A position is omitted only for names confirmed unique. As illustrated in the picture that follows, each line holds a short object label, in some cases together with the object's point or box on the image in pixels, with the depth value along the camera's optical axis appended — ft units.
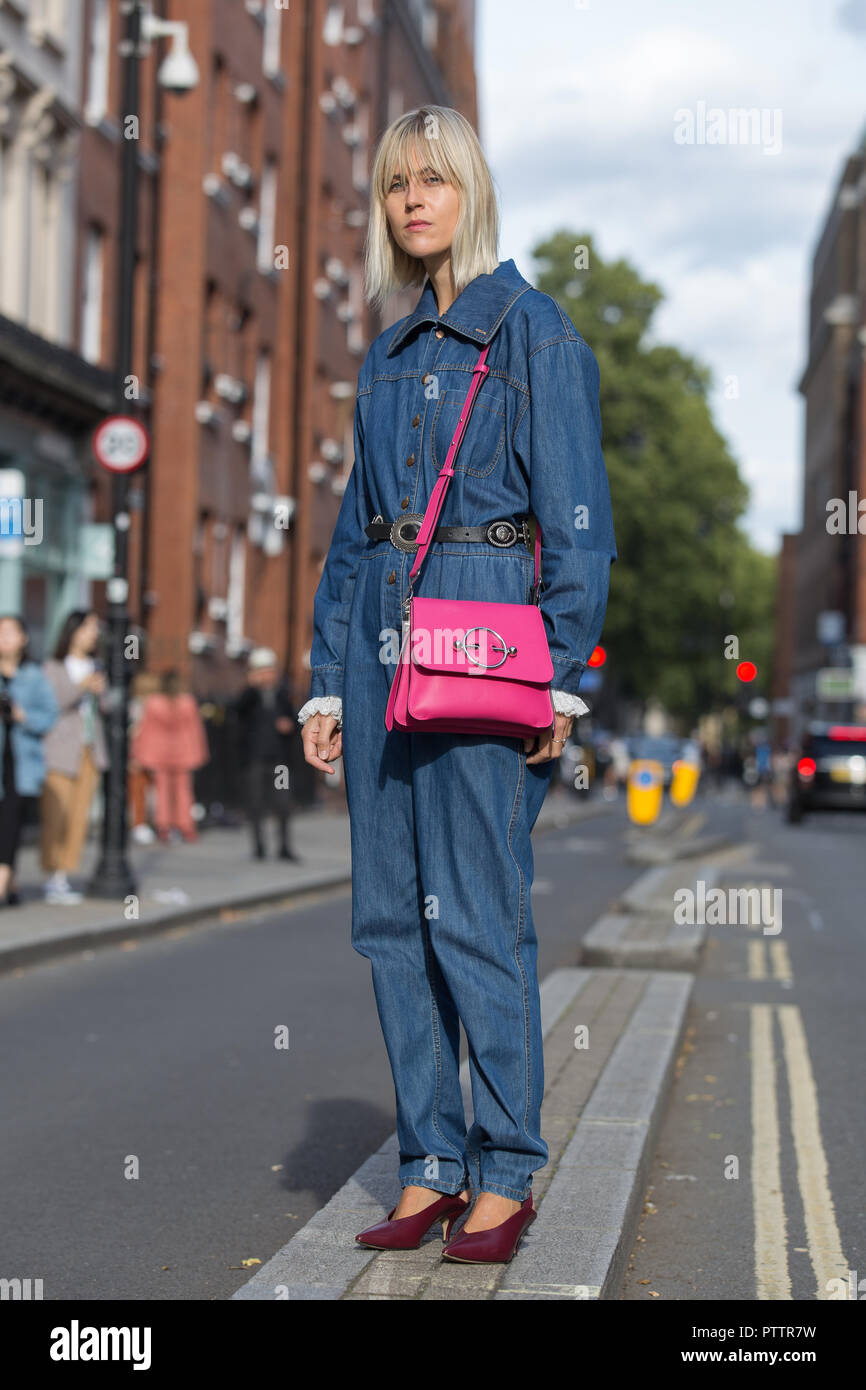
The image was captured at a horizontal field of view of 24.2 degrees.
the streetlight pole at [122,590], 45.83
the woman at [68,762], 46.37
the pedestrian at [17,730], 41.33
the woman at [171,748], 70.74
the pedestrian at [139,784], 71.92
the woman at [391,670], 13.38
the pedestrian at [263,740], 63.00
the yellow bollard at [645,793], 95.55
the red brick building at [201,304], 72.64
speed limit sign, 47.37
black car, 112.27
